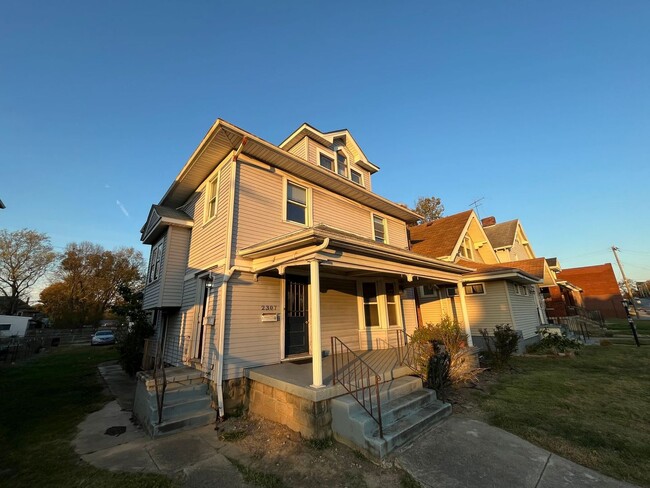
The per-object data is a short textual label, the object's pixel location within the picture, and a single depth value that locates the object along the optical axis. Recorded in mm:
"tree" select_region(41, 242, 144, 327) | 34719
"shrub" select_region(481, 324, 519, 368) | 9188
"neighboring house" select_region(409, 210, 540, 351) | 12195
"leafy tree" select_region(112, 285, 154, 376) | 9352
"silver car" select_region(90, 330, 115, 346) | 23203
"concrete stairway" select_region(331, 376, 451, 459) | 4129
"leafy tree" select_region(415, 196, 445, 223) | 28164
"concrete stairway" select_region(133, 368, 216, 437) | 5129
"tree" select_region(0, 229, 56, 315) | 32031
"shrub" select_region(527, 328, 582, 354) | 11888
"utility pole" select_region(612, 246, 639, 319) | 35681
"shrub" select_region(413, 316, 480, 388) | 6137
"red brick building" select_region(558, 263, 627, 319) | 31750
